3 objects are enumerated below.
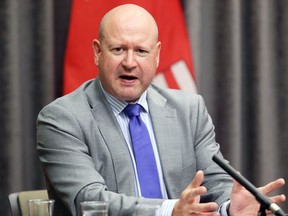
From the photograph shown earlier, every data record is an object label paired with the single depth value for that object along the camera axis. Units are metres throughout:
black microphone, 4.13
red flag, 7.90
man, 5.75
